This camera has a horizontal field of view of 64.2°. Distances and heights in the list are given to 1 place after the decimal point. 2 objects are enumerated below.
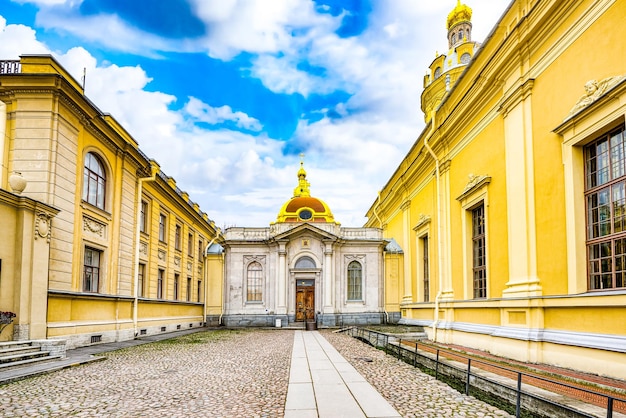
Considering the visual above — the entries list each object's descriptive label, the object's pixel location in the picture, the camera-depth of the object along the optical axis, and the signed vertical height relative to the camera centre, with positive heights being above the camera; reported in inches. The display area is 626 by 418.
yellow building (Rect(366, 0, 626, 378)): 370.0 +76.6
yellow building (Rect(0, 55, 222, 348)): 522.6 +67.9
